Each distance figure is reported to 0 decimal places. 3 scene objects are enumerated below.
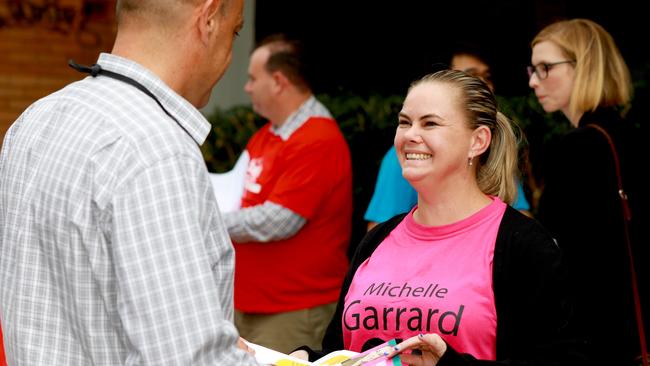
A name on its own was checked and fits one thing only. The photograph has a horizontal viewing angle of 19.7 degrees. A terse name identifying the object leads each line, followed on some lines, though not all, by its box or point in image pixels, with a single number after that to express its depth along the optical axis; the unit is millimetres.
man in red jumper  9311
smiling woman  5341
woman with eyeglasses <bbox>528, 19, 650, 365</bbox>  7116
